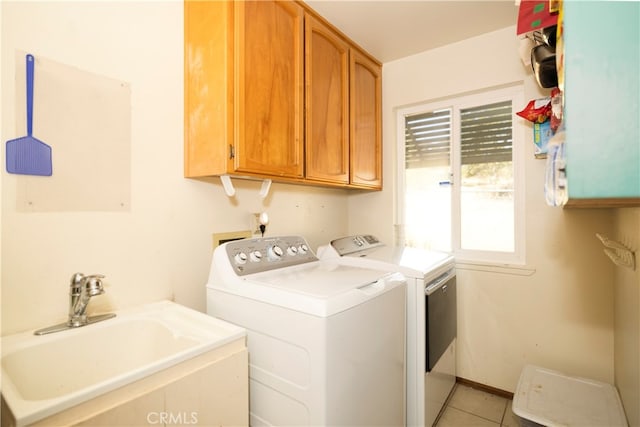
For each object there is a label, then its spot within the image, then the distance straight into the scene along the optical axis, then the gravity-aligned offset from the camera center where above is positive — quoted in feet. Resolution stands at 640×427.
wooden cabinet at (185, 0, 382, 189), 4.34 +1.98
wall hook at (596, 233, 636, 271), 3.86 -0.57
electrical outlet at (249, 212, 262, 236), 5.99 -0.18
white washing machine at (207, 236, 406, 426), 3.40 -1.49
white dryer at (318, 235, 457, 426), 5.08 -1.82
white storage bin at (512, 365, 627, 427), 4.58 -3.11
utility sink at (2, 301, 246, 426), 2.51 -1.41
